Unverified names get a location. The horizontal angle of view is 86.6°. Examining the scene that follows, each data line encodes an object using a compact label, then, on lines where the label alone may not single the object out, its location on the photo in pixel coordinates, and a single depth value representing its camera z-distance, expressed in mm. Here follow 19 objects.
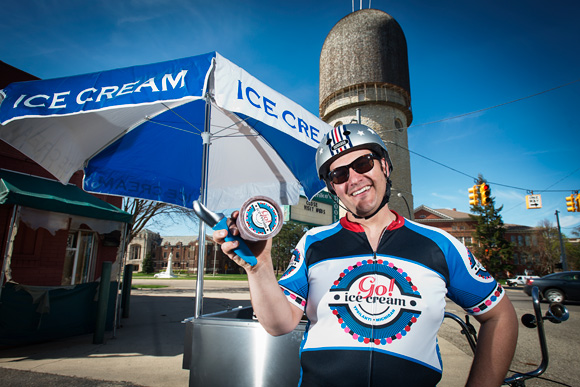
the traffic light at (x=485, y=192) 15930
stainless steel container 2795
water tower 21125
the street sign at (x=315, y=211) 13789
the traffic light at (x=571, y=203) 19269
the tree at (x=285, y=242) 60625
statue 50881
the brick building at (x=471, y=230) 58781
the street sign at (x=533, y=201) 20172
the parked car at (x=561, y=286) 14719
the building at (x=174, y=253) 95750
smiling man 1369
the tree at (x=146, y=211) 20594
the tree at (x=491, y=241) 46750
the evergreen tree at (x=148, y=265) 85562
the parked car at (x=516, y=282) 33031
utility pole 27641
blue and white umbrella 3053
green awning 5441
